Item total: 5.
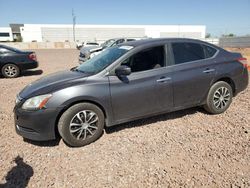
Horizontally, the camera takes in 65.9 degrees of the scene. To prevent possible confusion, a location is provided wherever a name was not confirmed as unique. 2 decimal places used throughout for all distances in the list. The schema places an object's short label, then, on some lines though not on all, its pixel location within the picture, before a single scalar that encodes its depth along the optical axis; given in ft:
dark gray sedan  9.56
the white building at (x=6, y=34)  239.85
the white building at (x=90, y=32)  225.56
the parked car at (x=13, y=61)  27.40
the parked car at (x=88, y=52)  34.84
